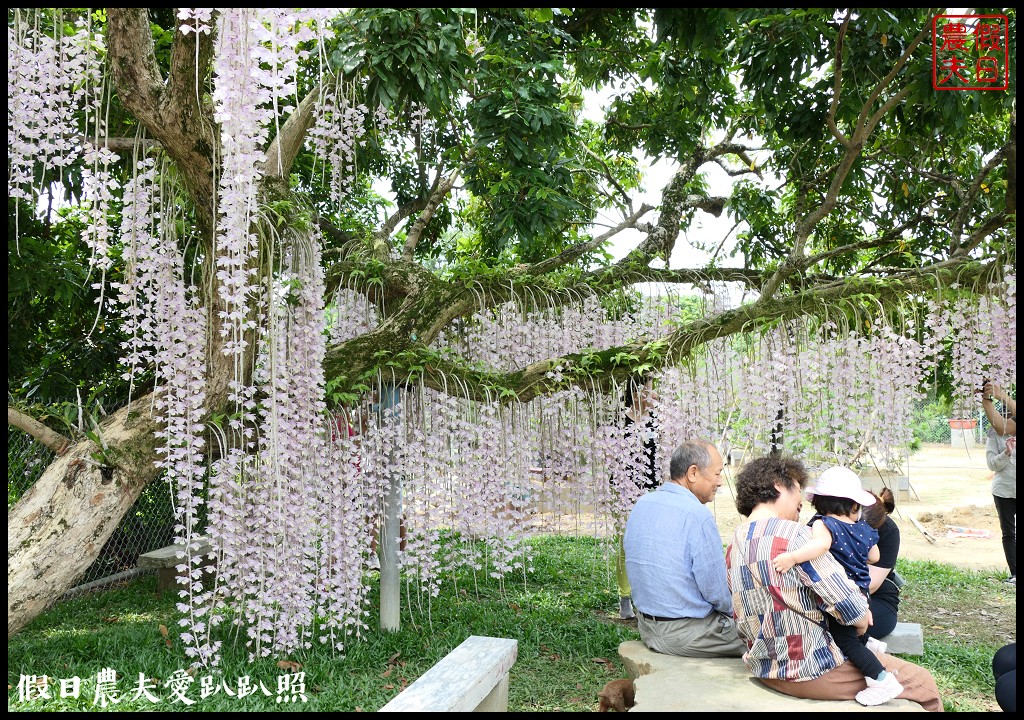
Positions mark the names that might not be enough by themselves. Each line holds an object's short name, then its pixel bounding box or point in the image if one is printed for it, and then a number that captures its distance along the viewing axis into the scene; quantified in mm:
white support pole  3727
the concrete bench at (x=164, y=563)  4668
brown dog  2637
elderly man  2605
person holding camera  4363
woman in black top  2918
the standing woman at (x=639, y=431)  3799
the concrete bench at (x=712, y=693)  2090
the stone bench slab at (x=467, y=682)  2059
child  2168
